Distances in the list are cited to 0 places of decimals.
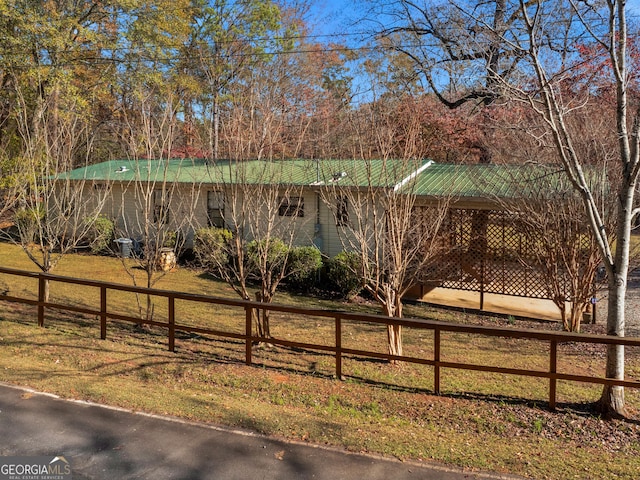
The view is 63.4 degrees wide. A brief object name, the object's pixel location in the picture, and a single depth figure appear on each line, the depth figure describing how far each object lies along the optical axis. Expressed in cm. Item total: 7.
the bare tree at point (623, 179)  501
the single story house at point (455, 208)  827
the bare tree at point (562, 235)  891
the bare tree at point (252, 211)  787
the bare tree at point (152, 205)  832
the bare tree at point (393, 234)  730
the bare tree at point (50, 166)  891
